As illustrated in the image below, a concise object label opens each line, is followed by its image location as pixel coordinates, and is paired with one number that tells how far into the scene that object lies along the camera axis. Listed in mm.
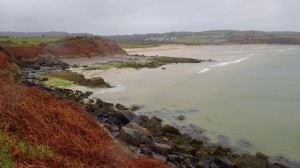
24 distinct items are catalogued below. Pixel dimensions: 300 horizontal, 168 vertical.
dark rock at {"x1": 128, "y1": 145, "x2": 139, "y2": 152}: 7310
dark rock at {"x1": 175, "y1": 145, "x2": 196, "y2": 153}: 8673
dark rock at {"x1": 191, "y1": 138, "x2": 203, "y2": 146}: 9819
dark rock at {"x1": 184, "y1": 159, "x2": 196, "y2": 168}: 7469
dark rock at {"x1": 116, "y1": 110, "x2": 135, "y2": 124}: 11091
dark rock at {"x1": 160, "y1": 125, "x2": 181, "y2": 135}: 10620
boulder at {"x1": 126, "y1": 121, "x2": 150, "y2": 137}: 8981
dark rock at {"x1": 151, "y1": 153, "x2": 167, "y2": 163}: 7086
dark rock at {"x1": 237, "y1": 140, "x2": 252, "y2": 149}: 10130
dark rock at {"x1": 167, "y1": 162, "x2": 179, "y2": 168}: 7062
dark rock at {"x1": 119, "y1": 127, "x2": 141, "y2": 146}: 7891
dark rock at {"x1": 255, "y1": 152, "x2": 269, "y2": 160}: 8914
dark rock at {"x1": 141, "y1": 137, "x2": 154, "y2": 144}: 8251
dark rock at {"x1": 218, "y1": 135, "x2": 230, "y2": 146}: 10334
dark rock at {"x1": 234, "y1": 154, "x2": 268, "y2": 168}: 8363
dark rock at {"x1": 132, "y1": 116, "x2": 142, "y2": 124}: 11474
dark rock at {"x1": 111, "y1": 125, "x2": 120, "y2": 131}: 9174
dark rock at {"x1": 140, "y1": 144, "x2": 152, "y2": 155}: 7411
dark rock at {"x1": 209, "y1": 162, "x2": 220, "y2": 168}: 7891
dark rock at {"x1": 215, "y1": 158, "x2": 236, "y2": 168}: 7987
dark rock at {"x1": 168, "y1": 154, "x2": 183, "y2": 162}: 7520
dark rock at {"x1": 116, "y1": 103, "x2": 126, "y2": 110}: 13950
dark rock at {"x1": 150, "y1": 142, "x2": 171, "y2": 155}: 7922
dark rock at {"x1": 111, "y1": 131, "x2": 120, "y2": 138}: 8349
